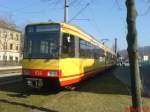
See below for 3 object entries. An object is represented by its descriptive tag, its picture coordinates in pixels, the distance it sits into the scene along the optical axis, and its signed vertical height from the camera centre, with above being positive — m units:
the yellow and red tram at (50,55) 6.32 +0.22
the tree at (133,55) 3.84 +0.10
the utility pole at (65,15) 13.32 +3.98
